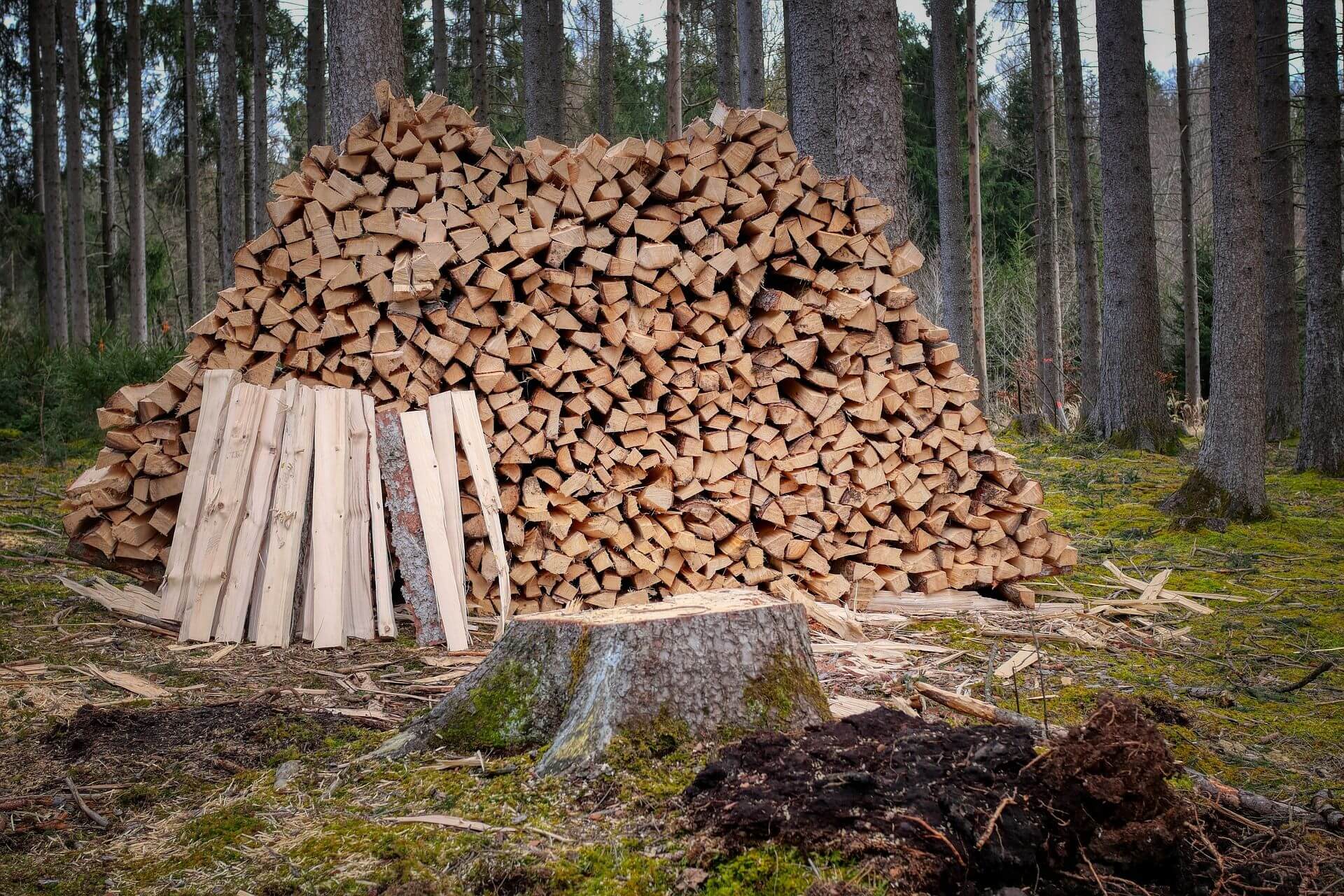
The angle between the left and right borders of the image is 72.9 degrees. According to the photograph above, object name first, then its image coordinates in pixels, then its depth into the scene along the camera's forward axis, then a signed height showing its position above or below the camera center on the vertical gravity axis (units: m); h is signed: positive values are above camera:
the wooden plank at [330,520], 4.29 -0.19
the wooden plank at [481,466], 4.59 +0.04
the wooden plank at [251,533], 4.30 -0.25
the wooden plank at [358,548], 4.38 -0.34
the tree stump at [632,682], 2.81 -0.69
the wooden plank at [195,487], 4.38 -0.02
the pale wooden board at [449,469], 4.46 +0.03
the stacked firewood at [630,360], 4.79 +0.61
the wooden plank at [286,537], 4.28 -0.27
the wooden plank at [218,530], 4.29 -0.22
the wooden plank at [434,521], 4.30 -0.22
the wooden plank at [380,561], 4.38 -0.40
